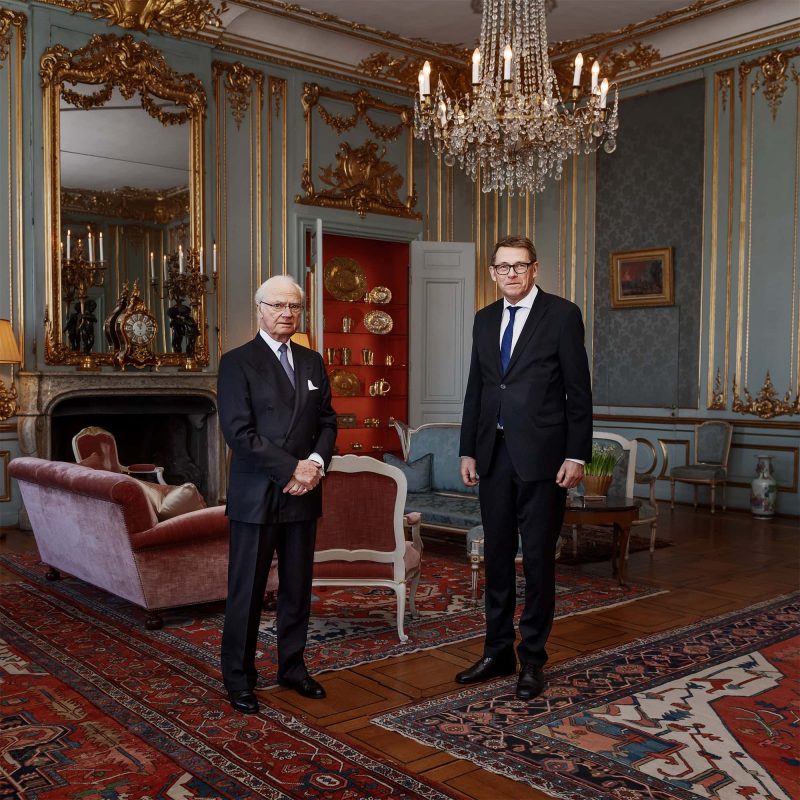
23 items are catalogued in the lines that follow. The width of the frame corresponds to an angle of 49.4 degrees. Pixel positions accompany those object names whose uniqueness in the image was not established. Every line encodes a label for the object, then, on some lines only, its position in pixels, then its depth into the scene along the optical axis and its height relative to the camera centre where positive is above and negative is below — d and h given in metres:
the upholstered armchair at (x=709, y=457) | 7.01 -0.85
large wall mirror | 6.25 +1.08
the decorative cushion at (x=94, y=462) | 4.50 -0.58
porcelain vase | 6.80 -1.07
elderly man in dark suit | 2.68 -0.35
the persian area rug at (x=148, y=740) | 2.26 -1.14
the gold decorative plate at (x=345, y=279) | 8.28 +0.70
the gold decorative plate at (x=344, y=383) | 8.10 -0.29
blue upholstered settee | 5.29 -0.78
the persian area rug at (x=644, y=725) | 2.32 -1.14
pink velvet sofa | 3.63 -0.83
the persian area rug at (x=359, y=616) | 3.44 -1.20
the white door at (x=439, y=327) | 8.03 +0.23
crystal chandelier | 5.55 +1.54
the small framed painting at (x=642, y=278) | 7.71 +0.68
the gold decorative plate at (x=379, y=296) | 8.48 +0.55
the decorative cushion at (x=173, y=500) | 3.79 -0.65
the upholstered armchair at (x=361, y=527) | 3.62 -0.73
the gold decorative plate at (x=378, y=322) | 8.34 +0.29
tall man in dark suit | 2.81 -0.26
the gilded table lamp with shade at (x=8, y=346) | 5.63 +0.03
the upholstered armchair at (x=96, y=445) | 5.79 -0.64
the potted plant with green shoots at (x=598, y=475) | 4.76 -0.67
